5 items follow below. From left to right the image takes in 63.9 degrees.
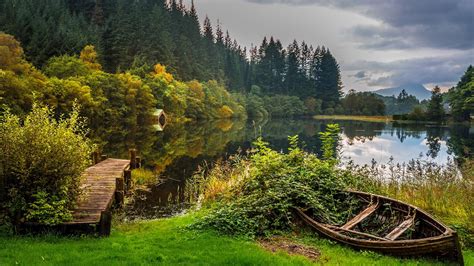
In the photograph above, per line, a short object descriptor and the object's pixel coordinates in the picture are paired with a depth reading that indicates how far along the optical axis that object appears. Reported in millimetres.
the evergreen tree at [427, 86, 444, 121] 73950
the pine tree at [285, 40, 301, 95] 128125
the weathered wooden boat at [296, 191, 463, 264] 7273
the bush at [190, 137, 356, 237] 9180
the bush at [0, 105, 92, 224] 8000
